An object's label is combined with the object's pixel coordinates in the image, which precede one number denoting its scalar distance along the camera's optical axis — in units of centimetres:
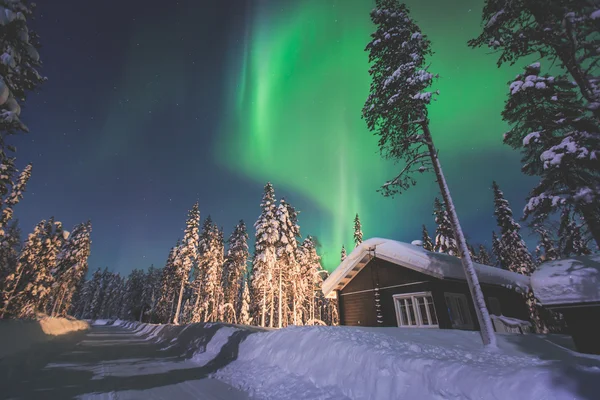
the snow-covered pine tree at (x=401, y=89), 1088
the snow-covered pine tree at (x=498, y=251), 3747
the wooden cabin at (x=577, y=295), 715
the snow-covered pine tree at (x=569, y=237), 911
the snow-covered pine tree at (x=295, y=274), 3356
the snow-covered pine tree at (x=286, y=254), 3138
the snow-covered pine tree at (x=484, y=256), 5817
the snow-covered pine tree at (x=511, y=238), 3181
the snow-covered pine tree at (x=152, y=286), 8094
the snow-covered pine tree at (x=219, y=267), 4316
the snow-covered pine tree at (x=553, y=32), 738
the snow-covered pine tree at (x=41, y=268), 3108
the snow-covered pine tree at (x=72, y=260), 4303
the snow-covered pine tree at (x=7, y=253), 3048
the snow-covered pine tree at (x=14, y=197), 2888
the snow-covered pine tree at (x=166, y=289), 5334
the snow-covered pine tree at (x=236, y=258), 4269
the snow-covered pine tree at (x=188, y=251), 3722
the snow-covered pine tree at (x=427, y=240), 4661
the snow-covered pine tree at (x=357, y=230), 4878
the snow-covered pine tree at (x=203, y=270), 4122
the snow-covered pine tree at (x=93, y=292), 8988
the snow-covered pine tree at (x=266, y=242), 3033
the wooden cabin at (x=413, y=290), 1434
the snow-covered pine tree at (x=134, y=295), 7806
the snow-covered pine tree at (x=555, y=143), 824
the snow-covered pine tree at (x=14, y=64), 855
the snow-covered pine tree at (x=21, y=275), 2703
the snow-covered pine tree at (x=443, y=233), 3311
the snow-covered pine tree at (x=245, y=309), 4094
